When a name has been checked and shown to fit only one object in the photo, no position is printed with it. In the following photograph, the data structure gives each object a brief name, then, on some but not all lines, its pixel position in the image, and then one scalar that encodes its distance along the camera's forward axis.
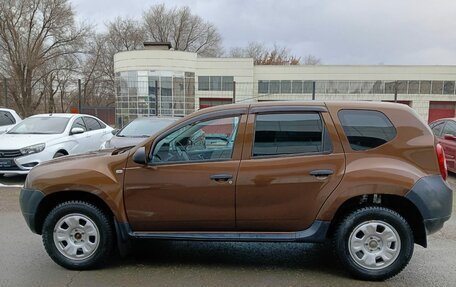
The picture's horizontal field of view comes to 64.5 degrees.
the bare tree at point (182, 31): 58.69
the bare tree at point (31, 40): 35.03
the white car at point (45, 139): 7.52
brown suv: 3.44
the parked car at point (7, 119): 10.38
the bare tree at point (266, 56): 60.52
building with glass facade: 36.78
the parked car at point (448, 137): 8.80
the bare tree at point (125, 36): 56.09
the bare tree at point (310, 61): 66.19
